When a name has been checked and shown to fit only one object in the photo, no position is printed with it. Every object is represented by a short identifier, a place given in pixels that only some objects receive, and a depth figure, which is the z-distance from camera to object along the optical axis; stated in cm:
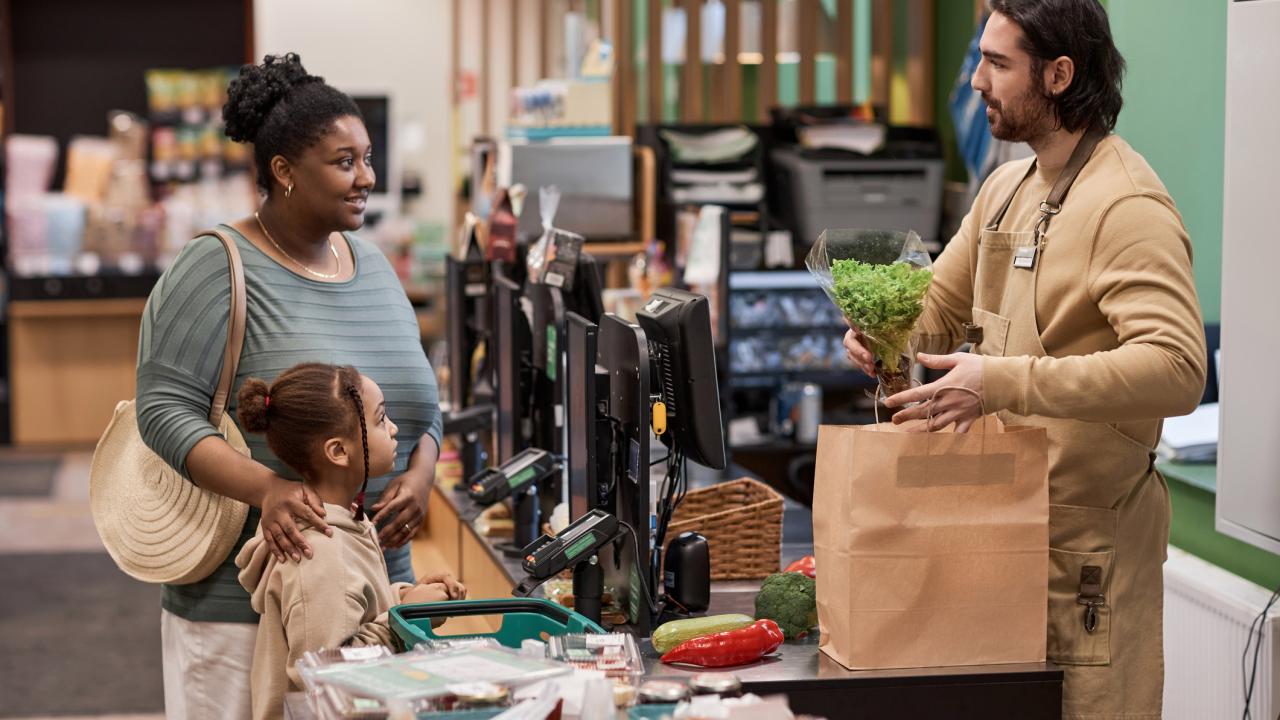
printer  578
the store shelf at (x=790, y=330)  583
